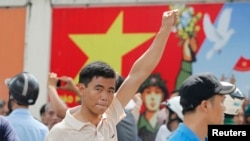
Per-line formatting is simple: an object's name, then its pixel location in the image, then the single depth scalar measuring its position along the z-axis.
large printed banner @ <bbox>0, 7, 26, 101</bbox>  15.67
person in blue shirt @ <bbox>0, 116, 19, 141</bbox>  5.82
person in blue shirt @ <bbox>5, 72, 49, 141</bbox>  7.42
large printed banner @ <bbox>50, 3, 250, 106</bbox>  14.10
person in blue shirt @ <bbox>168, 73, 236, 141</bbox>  5.21
